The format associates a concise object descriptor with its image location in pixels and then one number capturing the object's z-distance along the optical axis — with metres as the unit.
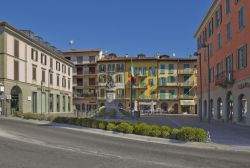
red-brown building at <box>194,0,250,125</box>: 20.69
